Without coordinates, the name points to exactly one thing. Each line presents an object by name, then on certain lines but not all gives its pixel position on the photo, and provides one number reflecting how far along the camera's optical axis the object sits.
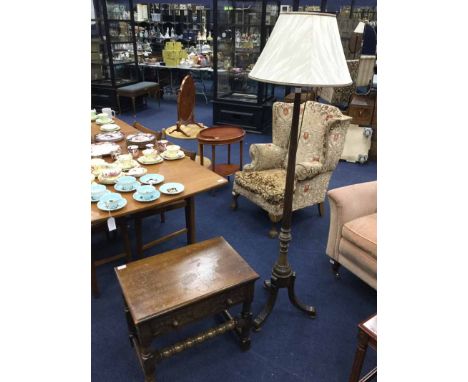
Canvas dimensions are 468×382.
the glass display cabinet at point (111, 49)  5.36
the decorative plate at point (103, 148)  2.33
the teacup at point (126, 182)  1.92
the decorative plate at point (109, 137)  2.61
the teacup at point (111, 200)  1.74
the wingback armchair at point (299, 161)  2.55
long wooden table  1.74
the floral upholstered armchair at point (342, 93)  4.43
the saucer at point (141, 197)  1.82
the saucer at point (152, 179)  2.01
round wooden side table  3.06
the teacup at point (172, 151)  2.36
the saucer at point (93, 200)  1.80
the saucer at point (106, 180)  1.98
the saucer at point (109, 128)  2.82
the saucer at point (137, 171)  2.09
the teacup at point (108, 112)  3.18
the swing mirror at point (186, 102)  3.73
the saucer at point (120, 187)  1.92
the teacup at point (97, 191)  1.81
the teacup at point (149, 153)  2.30
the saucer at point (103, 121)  3.02
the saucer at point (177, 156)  2.34
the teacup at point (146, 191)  1.84
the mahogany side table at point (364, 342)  1.26
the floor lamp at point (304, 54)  1.26
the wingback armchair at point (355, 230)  1.93
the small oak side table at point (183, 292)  1.38
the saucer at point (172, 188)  1.89
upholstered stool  5.68
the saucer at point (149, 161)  2.26
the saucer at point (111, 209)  1.72
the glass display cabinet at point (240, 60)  4.56
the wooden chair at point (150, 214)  2.16
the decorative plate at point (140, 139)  2.56
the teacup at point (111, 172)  1.99
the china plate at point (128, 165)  2.15
